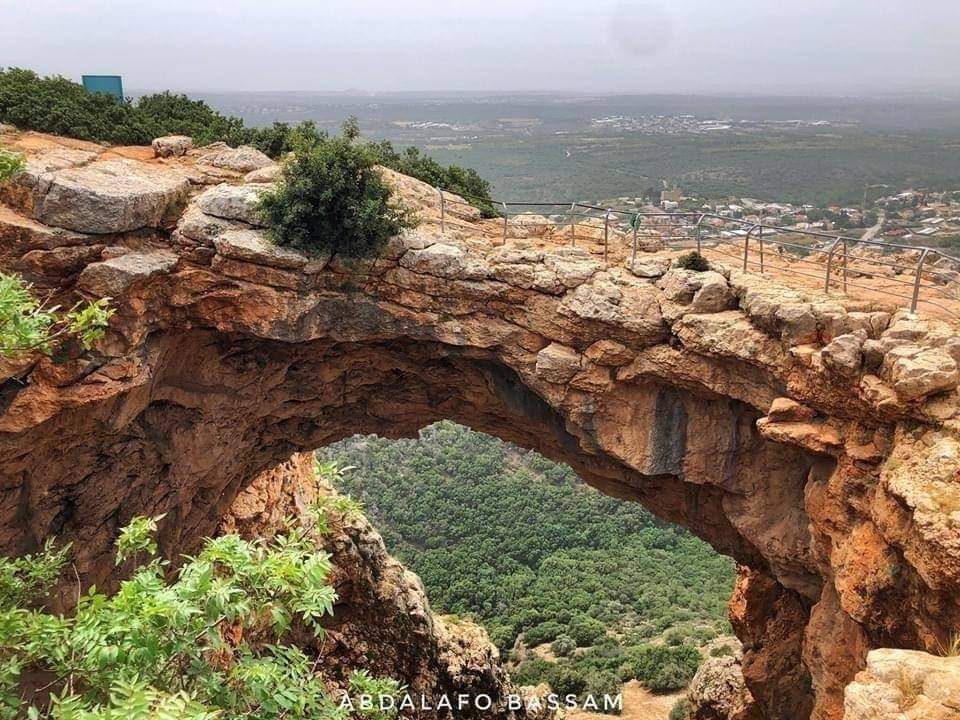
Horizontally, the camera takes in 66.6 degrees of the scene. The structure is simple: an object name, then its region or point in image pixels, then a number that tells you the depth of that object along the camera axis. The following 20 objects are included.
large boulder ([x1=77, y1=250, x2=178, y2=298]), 14.26
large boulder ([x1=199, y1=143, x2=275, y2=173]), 17.78
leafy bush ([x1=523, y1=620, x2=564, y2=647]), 39.12
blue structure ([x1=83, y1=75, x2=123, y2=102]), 20.55
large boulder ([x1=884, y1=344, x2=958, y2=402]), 11.21
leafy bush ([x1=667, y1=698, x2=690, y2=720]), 27.26
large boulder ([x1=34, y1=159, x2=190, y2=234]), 14.16
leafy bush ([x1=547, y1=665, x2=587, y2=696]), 31.59
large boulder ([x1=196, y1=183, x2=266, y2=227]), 15.64
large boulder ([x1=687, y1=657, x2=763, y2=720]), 23.17
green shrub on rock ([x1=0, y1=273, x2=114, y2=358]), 8.70
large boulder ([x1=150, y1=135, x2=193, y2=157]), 17.98
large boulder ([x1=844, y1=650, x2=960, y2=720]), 8.00
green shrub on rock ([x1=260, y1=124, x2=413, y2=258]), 15.30
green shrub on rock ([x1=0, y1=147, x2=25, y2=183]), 10.30
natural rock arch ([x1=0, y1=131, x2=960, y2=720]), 12.14
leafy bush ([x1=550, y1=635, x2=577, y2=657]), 36.56
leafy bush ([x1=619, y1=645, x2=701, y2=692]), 30.95
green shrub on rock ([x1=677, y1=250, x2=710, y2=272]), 15.57
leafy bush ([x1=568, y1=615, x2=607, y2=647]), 37.91
